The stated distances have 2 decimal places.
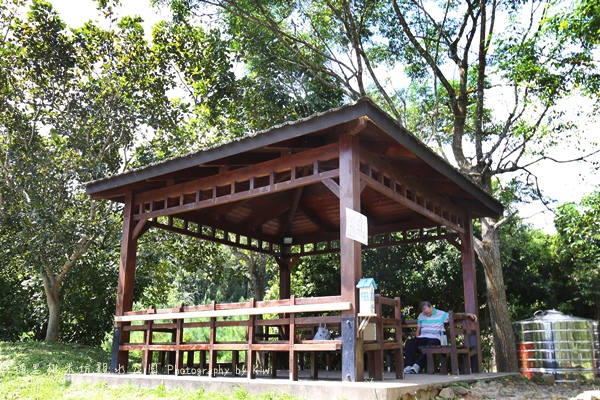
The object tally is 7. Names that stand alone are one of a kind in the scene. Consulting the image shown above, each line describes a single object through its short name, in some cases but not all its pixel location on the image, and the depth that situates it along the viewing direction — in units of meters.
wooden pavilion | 6.03
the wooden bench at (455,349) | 7.67
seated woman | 8.23
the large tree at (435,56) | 10.89
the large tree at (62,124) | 12.19
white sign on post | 5.91
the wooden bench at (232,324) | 5.96
